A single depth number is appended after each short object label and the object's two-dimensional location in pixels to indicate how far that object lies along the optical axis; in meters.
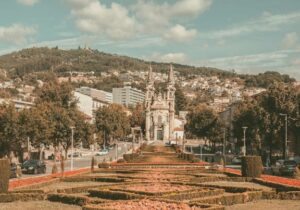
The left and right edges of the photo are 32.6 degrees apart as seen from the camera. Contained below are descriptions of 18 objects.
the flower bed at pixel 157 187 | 24.81
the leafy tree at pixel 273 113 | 61.44
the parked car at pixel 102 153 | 97.53
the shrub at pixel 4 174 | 24.56
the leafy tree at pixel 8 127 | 59.79
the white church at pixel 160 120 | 143.00
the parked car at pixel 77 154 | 92.94
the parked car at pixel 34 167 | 45.81
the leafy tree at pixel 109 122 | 124.56
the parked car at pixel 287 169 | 43.03
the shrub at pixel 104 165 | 49.89
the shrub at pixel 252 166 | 34.75
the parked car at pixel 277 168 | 44.72
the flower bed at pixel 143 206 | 16.62
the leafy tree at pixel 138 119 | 164.66
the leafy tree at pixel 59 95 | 90.56
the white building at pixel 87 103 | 165.50
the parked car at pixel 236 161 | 65.19
